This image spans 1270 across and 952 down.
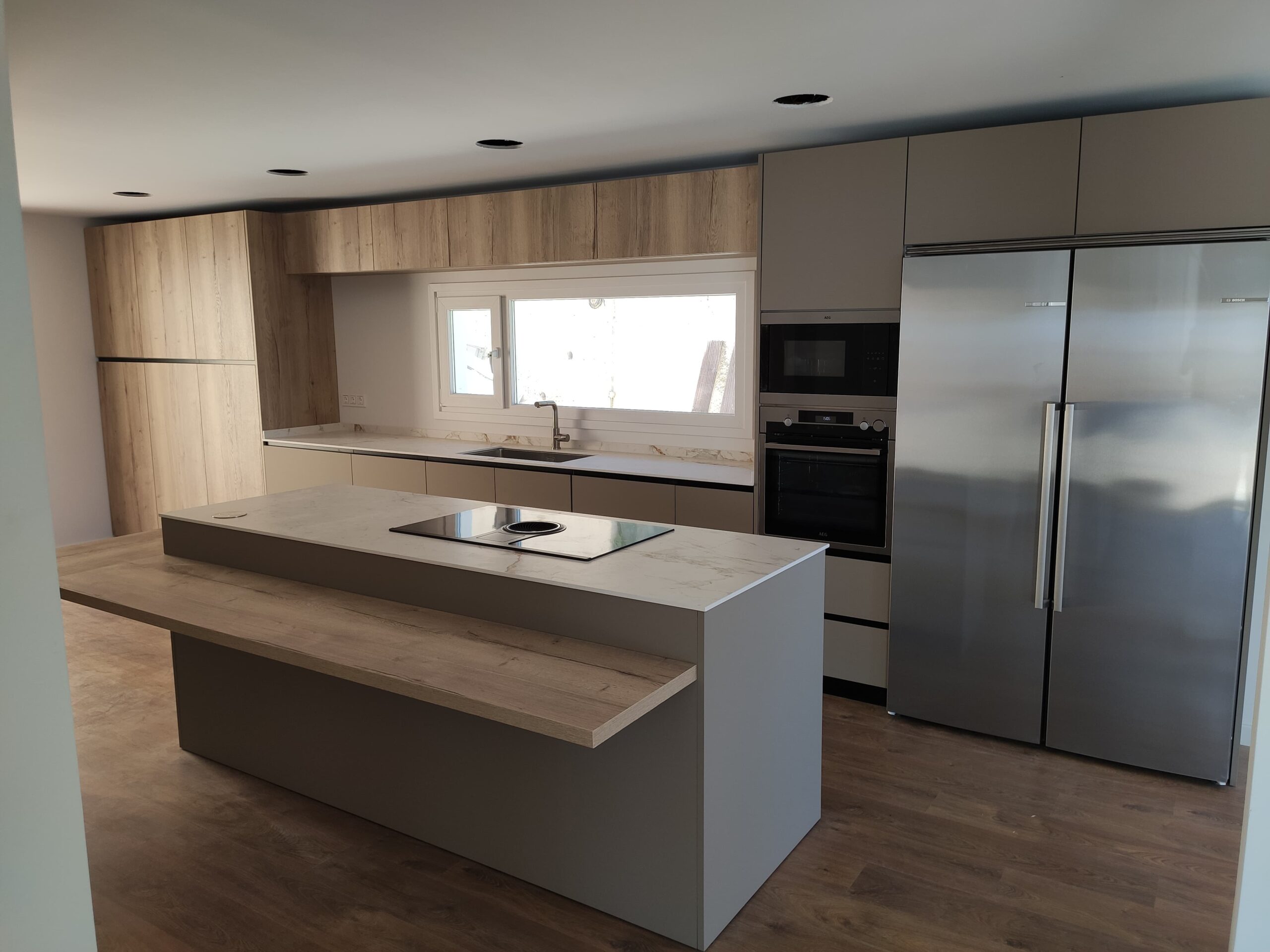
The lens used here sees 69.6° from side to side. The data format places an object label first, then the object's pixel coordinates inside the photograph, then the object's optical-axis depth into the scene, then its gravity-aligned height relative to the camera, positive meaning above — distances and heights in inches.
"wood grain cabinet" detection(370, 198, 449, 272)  195.5 +25.3
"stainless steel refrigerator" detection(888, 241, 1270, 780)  115.6 -19.3
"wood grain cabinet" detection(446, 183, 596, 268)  173.8 +24.6
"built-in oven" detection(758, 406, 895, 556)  142.2 -19.8
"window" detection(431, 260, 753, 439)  182.2 +0.4
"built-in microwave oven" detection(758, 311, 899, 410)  140.3 -1.3
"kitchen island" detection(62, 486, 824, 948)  83.5 -28.9
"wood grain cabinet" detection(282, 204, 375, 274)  208.2 +25.9
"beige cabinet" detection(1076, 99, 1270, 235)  112.3 +22.6
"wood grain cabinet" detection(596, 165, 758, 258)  154.6 +23.9
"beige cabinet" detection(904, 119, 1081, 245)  122.9 +23.0
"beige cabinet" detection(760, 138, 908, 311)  136.9 +18.9
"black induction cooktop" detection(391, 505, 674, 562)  104.8 -22.1
